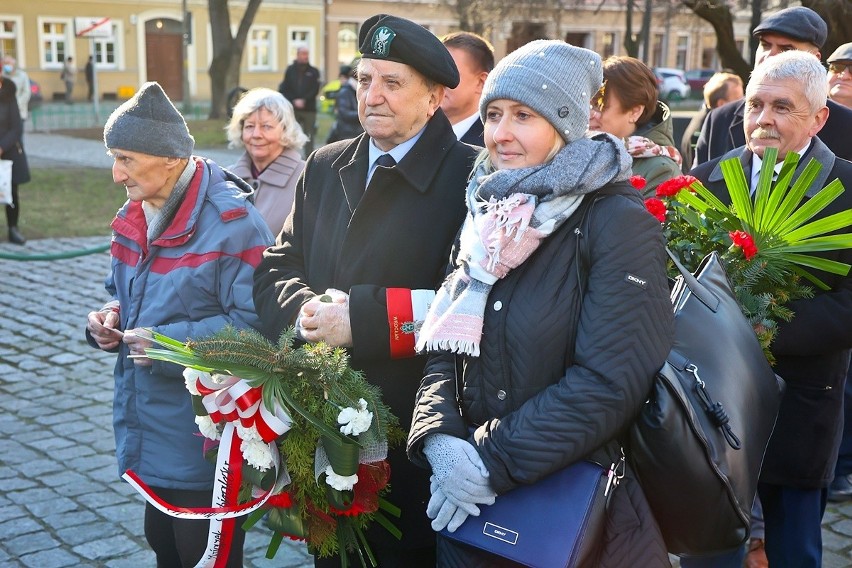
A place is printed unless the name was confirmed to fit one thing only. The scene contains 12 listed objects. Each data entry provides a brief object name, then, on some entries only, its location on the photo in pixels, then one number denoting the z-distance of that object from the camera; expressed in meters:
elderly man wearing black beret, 2.81
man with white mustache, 3.39
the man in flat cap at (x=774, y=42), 4.66
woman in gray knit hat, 2.21
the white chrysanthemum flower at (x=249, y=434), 2.64
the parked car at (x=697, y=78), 48.19
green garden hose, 8.75
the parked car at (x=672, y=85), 42.06
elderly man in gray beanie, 3.29
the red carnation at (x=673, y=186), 3.17
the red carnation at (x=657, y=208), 3.07
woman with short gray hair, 4.93
